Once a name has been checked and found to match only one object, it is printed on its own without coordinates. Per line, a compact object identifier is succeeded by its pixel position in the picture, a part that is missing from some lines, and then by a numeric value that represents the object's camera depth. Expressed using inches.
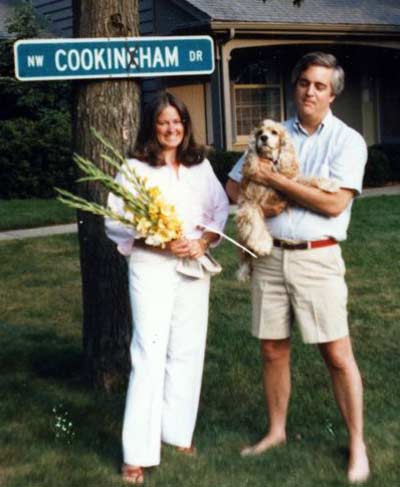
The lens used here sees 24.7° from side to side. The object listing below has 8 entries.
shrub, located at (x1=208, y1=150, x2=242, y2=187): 574.6
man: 159.6
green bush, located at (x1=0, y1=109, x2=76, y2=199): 561.6
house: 608.4
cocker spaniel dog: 155.9
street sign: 195.5
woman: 166.4
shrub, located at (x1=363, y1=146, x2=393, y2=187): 621.6
